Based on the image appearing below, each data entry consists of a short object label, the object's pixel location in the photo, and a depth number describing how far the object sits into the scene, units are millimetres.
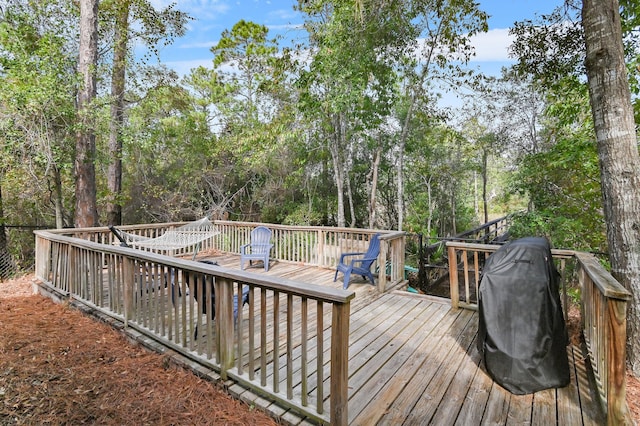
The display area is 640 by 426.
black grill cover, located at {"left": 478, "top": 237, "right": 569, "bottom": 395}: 2205
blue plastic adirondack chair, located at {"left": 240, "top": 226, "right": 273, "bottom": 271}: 6074
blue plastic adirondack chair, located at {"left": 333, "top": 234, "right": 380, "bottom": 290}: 4555
